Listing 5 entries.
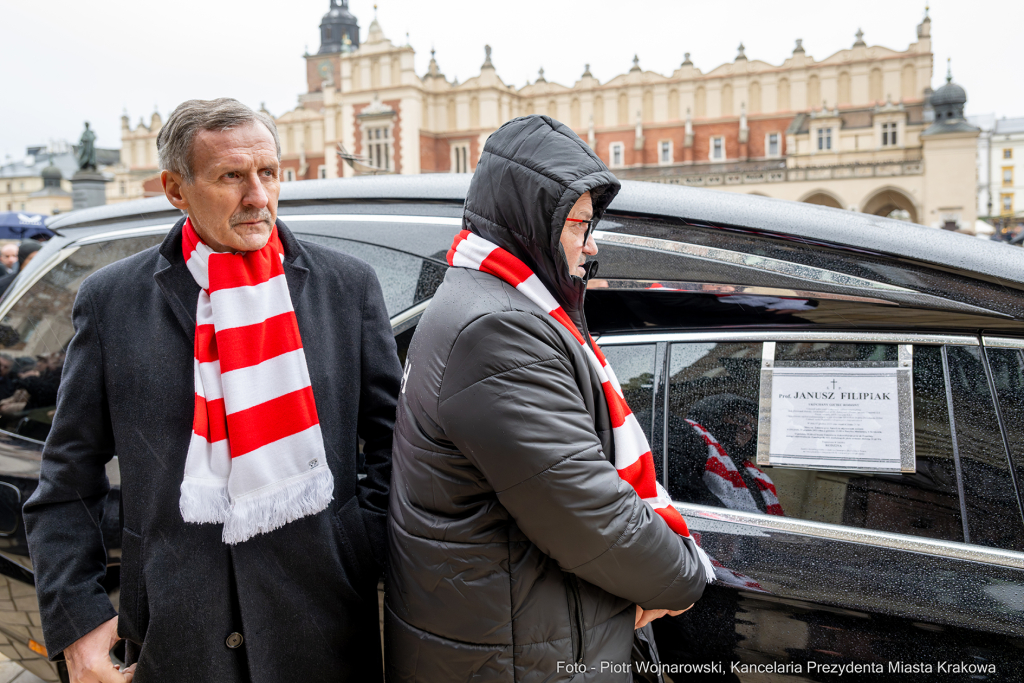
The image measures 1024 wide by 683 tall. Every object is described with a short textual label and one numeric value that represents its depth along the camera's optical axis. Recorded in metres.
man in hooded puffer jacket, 1.17
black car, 1.29
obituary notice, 1.43
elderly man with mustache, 1.42
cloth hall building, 36.16
